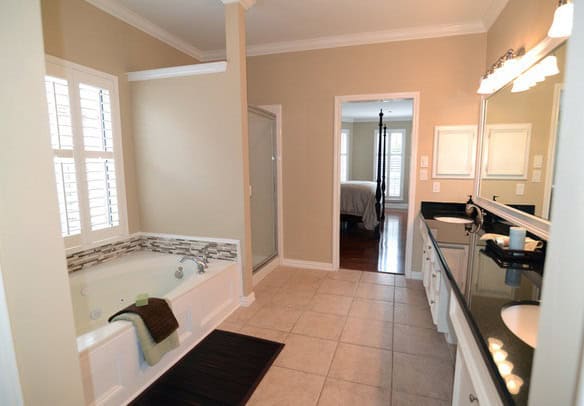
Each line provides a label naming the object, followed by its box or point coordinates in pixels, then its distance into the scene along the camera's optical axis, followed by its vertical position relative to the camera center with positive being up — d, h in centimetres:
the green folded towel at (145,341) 189 -109
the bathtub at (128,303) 171 -111
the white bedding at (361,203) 578 -72
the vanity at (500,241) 95 -54
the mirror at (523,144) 171 +15
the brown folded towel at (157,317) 195 -100
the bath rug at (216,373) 187 -142
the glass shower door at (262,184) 351 -23
